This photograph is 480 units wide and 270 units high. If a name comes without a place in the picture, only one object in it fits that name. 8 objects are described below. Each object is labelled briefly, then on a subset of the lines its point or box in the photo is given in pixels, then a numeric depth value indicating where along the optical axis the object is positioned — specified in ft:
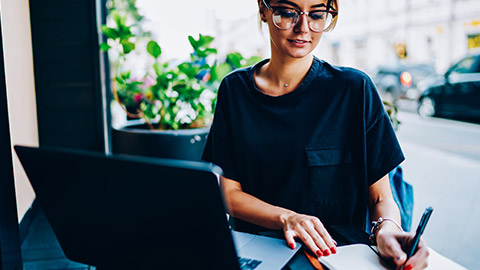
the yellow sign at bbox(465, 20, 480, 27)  46.14
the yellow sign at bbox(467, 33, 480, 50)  46.85
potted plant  8.00
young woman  3.49
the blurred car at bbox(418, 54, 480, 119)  25.86
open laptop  1.73
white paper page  2.37
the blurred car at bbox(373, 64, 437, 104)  38.09
